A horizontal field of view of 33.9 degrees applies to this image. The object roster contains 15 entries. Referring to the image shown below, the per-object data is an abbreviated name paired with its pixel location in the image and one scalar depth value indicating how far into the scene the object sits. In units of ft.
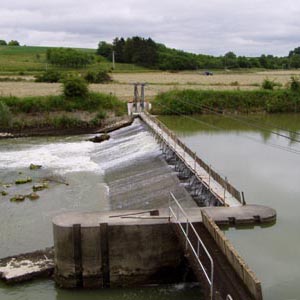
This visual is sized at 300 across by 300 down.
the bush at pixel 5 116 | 129.59
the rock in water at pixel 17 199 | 71.05
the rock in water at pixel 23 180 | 81.00
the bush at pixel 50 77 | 204.59
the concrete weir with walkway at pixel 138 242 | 40.70
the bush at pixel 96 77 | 208.33
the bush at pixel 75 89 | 146.72
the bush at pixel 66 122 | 135.54
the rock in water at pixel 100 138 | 114.32
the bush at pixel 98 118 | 136.56
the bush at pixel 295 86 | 176.24
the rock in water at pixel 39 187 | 76.33
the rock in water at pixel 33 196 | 71.92
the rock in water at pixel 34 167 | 90.28
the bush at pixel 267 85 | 182.60
